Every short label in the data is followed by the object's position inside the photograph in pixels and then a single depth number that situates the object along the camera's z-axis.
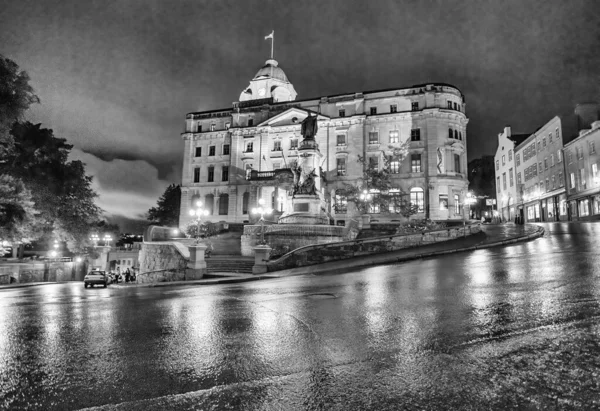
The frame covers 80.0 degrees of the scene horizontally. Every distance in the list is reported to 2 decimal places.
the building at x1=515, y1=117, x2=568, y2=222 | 44.06
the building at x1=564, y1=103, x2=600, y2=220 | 36.69
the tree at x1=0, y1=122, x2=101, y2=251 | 34.94
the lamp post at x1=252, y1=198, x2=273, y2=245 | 45.16
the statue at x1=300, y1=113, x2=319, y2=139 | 34.12
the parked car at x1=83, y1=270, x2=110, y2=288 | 25.15
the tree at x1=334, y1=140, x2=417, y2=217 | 47.16
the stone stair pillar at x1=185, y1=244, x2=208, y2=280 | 20.76
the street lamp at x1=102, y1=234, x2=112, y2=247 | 49.08
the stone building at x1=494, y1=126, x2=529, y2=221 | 59.34
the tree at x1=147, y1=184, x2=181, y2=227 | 80.81
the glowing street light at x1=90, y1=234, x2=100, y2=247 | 42.59
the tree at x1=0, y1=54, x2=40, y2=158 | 19.42
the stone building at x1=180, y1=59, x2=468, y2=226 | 49.47
